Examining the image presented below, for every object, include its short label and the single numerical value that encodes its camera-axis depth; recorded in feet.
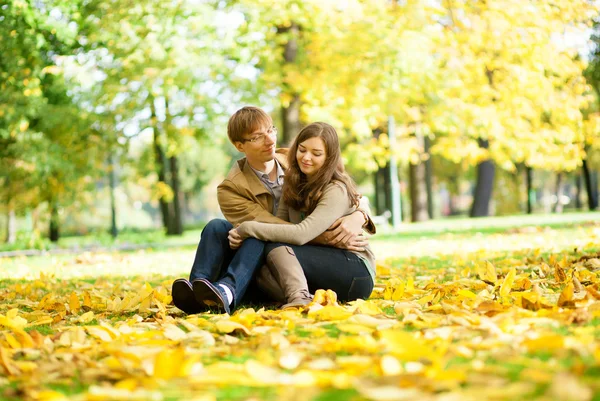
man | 12.88
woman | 13.26
